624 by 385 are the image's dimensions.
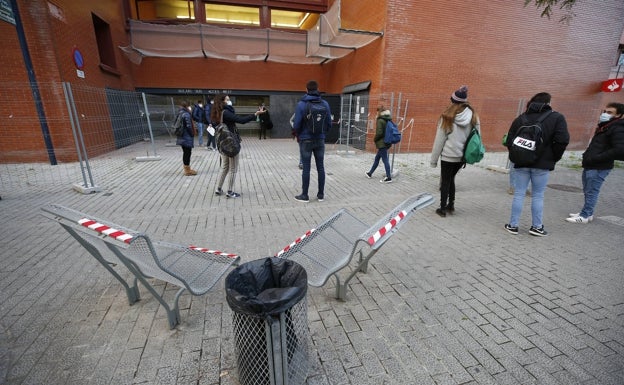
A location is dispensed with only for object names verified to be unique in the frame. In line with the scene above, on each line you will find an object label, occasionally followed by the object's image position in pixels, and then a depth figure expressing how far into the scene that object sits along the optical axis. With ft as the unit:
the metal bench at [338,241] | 7.47
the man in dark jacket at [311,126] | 16.07
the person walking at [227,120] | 17.26
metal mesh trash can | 4.92
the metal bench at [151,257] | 5.58
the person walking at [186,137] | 23.24
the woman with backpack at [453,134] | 13.93
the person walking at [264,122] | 50.39
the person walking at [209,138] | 38.23
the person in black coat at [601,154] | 13.16
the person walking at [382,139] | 21.76
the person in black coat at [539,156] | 11.73
